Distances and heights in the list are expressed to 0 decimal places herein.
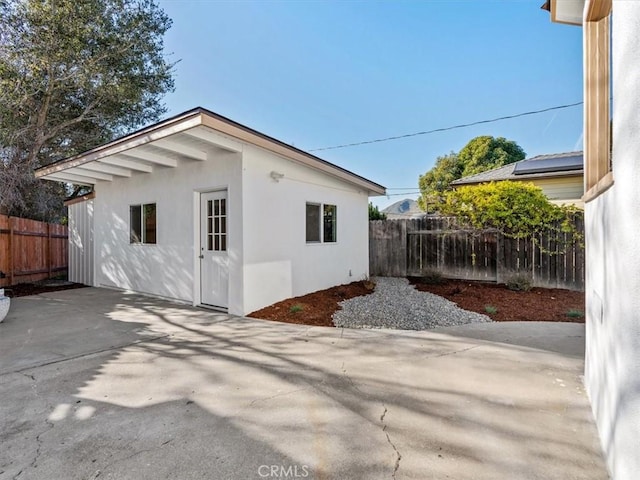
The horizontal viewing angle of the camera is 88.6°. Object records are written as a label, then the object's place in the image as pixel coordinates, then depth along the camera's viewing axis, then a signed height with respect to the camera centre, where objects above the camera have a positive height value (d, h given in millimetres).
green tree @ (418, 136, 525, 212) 20984 +5283
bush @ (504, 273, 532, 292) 7488 -1015
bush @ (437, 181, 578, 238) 7656 +704
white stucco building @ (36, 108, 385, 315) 5688 +575
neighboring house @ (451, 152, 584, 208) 10328 +2057
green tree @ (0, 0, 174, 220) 8312 +4652
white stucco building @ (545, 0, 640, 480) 1468 +64
